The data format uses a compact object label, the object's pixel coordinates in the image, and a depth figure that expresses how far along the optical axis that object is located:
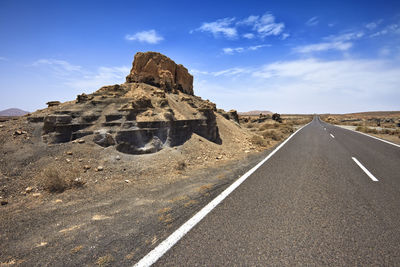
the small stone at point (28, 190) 5.04
